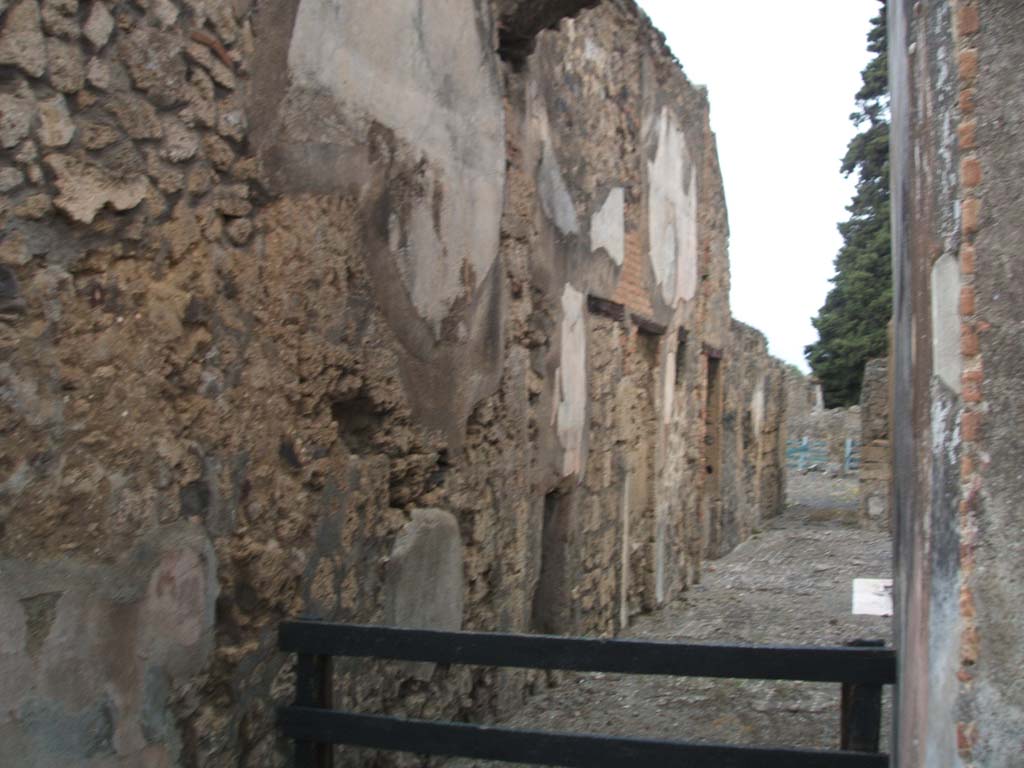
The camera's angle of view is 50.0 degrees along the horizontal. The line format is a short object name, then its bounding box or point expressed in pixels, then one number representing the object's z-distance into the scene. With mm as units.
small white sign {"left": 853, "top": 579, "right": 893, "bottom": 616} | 6161
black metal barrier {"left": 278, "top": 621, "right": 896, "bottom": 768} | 2346
